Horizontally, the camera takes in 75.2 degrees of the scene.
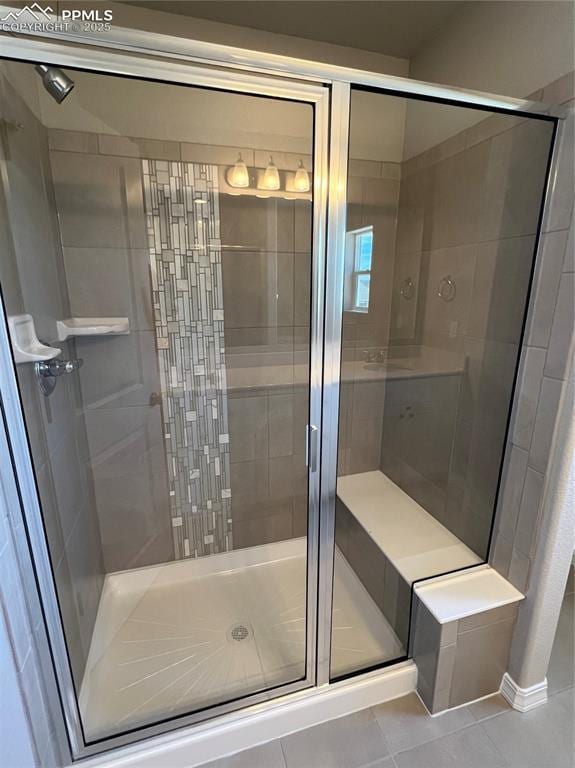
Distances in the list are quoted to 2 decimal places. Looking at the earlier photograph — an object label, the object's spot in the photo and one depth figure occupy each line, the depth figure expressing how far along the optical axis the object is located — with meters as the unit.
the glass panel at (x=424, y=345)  1.34
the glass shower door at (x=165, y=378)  1.26
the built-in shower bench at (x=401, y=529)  1.52
